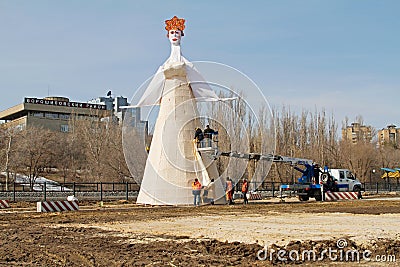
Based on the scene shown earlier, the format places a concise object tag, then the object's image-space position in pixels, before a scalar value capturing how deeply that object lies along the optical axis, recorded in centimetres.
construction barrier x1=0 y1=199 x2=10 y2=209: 2928
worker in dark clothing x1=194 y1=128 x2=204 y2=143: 2856
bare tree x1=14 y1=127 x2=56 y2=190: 6656
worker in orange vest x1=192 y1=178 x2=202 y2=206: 2820
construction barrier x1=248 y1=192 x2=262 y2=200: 3974
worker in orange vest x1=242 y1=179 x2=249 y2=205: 3262
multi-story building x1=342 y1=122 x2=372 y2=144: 7651
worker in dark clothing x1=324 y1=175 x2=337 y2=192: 3997
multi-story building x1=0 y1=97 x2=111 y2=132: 9738
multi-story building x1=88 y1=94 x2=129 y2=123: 9852
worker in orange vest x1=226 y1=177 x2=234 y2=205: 3085
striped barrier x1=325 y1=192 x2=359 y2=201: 3794
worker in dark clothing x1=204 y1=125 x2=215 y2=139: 2845
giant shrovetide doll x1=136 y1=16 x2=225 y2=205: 2858
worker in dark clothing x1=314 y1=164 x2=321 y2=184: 3888
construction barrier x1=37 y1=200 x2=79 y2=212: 2455
